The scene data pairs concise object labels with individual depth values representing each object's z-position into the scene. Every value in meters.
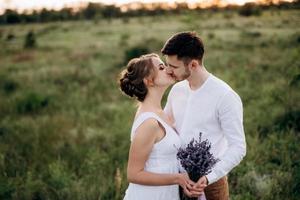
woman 3.05
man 3.12
